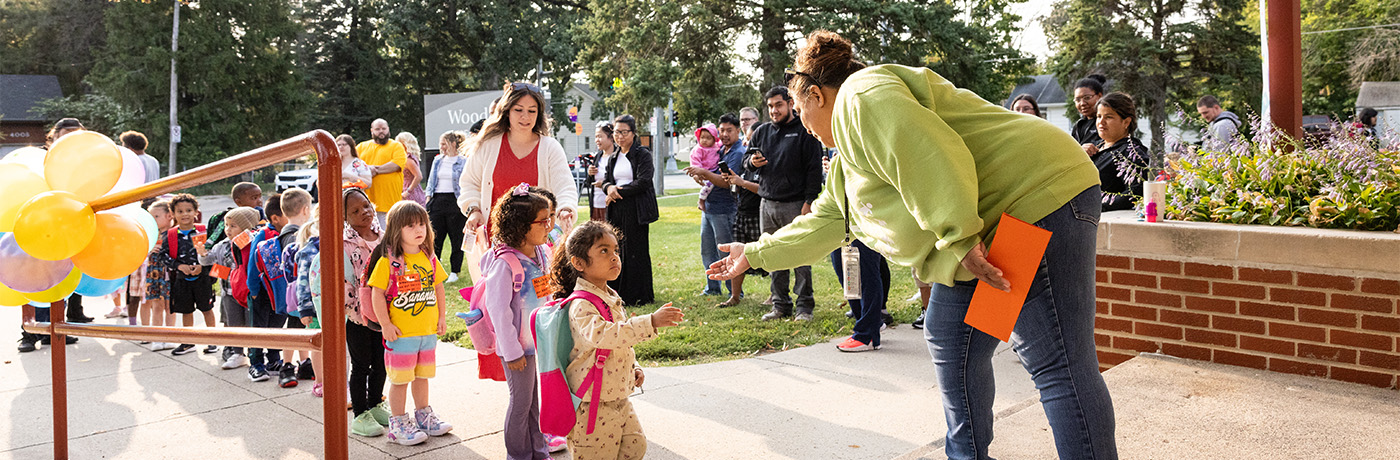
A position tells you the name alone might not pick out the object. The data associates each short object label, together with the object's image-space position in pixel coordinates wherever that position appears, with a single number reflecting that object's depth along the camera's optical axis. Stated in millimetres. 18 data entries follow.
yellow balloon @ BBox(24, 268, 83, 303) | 3498
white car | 27978
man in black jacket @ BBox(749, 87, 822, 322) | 7117
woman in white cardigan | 5027
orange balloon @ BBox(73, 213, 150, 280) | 3494
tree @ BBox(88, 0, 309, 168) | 40344
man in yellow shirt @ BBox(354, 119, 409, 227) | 9953
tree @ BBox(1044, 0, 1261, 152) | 33469
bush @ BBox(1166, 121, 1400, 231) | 4469
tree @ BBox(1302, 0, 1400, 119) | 36125
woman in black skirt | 8609
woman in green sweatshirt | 2508
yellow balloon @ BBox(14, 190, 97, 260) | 3223
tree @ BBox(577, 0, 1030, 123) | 26734
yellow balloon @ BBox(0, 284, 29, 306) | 3562
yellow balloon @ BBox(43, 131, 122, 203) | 3428
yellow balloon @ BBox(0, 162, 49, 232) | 3449
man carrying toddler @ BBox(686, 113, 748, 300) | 8859
